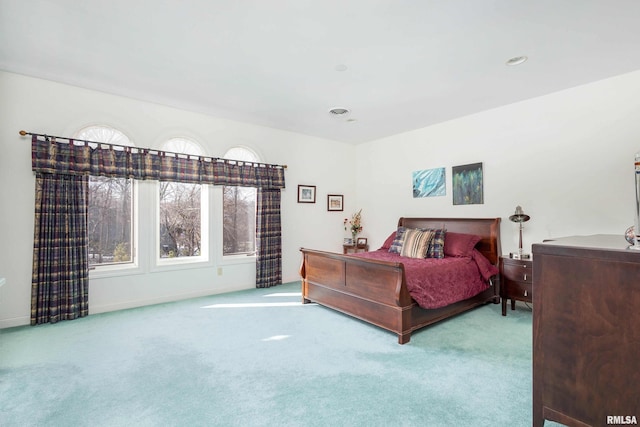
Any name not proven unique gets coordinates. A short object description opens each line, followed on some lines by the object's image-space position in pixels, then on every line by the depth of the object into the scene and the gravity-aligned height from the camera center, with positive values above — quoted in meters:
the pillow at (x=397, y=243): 4.56 -0.37
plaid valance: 3.47 +0.73
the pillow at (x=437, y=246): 4.12 -0.38
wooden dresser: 1.36 -0.54
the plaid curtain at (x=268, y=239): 5.07 -0.32
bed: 3.06 -0.76
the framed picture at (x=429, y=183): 5.01 +0.57
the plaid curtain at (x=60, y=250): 3.40 -0.32
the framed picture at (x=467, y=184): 4.53 +0.49
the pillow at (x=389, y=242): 5.12 -0.39
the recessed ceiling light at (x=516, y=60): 2.98 +1.50
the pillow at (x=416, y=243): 4.20 -0.35
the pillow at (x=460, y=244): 4.14 -0.35
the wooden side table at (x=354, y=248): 5.89 -0.56
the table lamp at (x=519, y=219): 3.76 -0.03
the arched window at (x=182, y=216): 4.42 +0.06
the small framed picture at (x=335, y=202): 6.11 +0.33
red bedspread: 3.19 -0.67
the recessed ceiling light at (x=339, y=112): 4.39 +1.52
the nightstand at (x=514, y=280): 3.48 -0.71
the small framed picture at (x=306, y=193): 5.70 +0.47
